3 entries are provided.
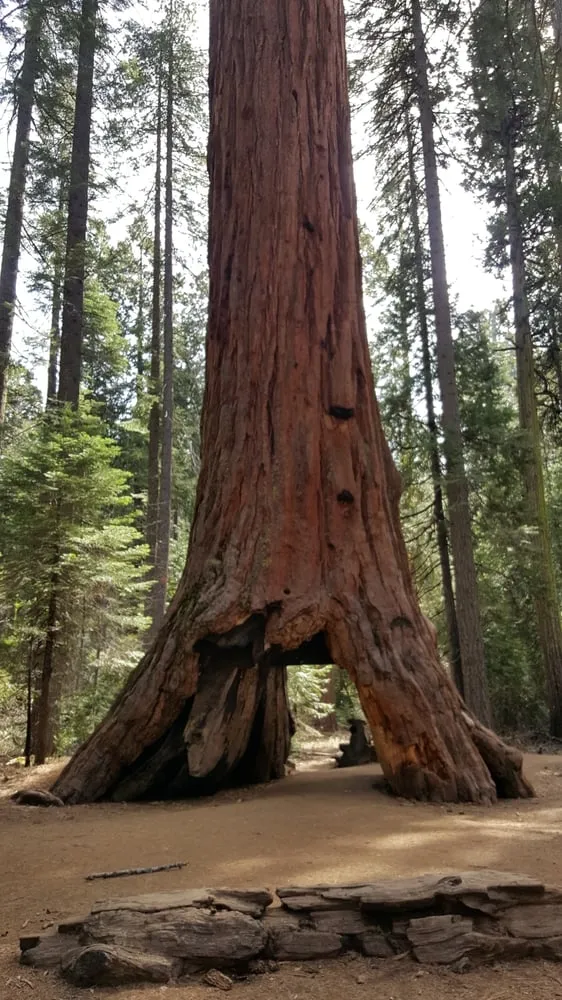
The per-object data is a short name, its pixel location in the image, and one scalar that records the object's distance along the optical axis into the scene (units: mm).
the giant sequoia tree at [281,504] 6121
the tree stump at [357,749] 9688
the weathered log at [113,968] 2270
